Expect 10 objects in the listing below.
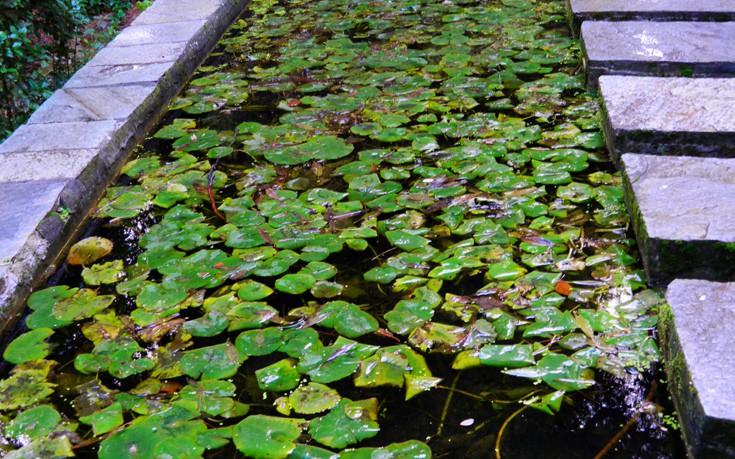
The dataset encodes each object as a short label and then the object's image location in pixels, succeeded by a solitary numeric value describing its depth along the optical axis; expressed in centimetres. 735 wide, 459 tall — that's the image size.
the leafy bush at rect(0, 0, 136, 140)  323
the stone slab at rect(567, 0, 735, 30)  325
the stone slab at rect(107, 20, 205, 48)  372
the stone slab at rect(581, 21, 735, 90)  274
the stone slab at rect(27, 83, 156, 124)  281
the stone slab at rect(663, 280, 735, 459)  121
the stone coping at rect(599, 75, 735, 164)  219
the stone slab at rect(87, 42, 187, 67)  342
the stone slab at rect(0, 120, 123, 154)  255
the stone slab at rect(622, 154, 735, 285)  167
